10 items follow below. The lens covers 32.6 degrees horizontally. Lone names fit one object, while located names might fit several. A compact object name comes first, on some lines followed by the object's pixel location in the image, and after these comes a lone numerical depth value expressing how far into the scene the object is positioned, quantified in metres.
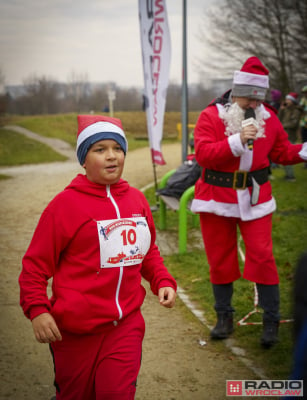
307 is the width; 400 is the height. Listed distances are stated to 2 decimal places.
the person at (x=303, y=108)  12.44
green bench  6.60
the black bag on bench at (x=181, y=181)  7.53
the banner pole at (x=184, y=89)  10.32
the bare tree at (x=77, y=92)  41.96
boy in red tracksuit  2.38
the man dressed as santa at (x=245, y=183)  3.93
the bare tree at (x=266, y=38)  22.72
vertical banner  8.23
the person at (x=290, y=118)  13.03
